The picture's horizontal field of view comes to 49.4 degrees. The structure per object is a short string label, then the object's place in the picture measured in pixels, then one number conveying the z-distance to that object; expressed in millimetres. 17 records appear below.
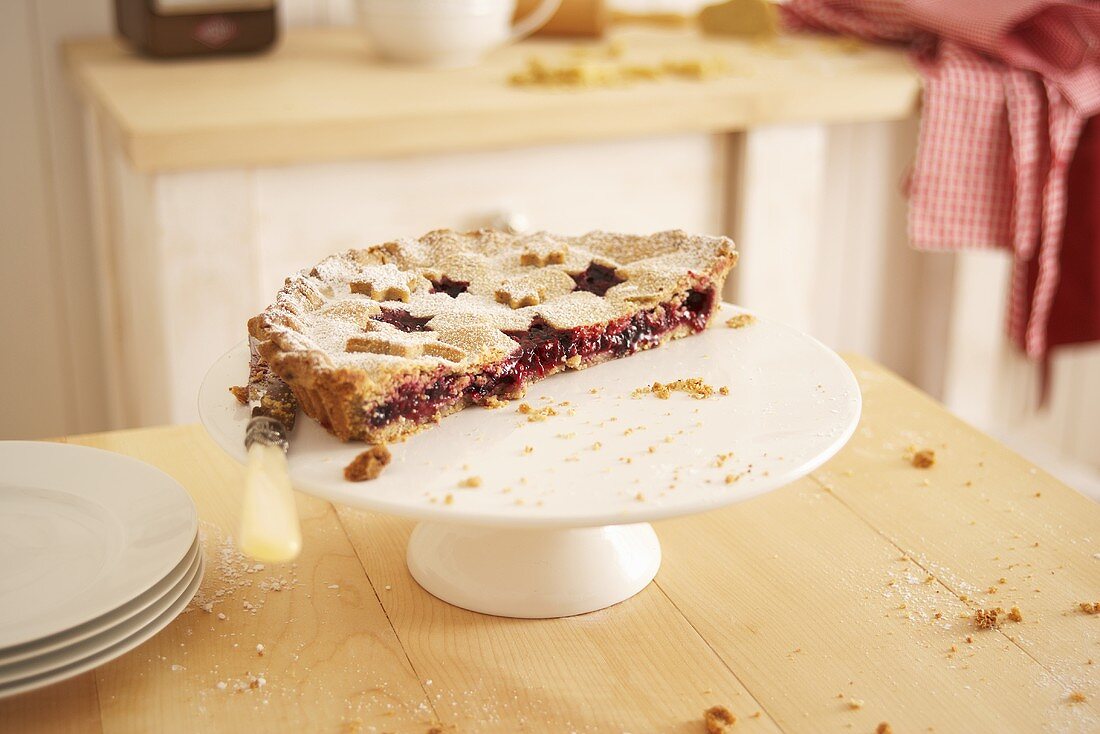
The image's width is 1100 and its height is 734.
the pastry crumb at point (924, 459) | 1171
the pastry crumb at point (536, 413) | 950
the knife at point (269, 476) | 720
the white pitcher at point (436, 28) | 1906
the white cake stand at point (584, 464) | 808
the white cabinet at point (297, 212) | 1711
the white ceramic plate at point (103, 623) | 762
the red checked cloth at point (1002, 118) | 1976
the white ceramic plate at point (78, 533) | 801
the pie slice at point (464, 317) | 903
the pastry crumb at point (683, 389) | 979
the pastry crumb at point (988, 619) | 909
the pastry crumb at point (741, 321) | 1128
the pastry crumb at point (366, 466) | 827
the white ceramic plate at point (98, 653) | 763
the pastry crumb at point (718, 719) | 788
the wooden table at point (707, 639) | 813
